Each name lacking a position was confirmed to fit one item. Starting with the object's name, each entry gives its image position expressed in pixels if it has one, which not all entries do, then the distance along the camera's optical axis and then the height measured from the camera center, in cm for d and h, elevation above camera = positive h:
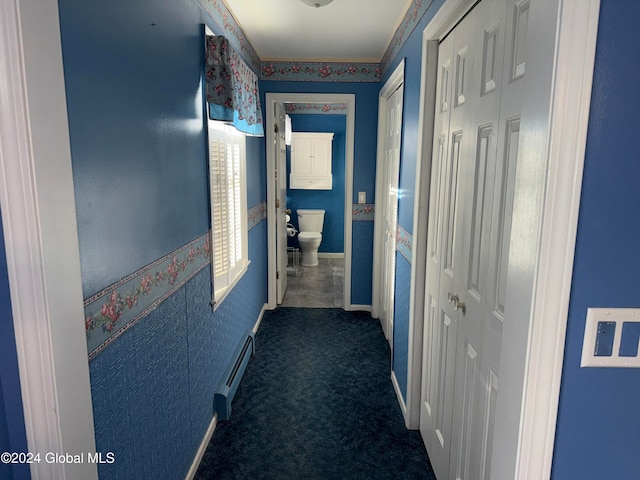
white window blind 229 -19
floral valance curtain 206 +50
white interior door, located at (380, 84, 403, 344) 301 -15
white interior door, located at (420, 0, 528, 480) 123 -17
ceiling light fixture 219 +93
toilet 587 -81
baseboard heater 232 -124
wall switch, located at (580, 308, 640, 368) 81 -31
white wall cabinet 604 +25
